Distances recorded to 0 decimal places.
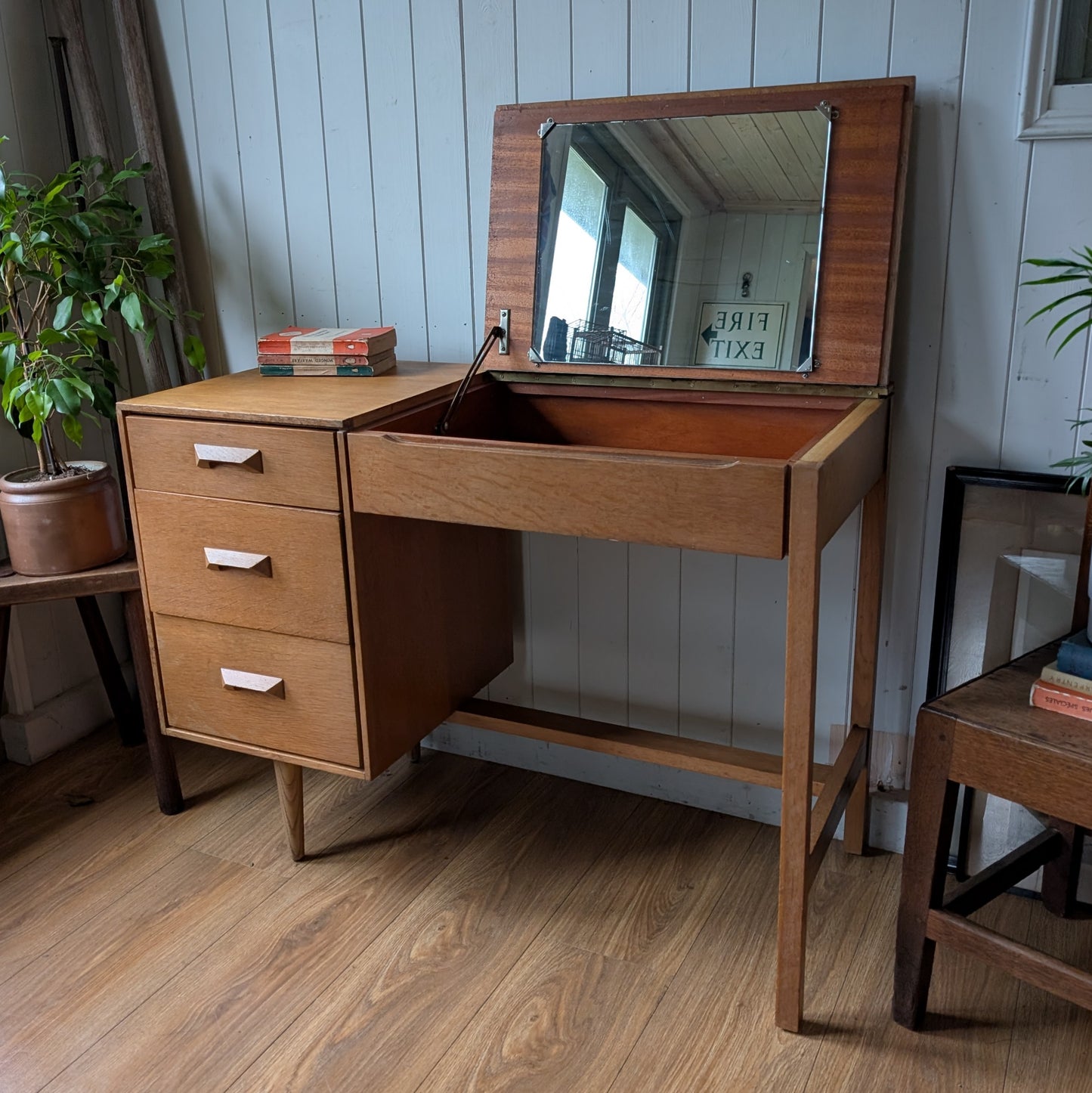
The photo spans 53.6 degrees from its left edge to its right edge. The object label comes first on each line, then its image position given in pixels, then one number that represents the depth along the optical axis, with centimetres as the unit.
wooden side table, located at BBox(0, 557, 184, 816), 191
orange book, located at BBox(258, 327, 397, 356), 184
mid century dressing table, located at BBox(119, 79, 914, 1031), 149
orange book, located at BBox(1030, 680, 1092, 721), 133
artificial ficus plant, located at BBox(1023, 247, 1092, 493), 135
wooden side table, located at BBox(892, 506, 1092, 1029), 128
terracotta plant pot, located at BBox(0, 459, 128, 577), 189
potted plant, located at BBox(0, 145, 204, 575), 180
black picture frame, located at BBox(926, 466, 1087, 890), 162
